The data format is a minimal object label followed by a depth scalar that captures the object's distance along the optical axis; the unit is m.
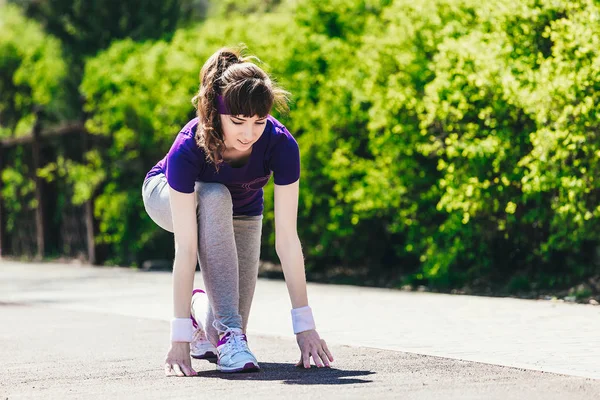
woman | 5.21
